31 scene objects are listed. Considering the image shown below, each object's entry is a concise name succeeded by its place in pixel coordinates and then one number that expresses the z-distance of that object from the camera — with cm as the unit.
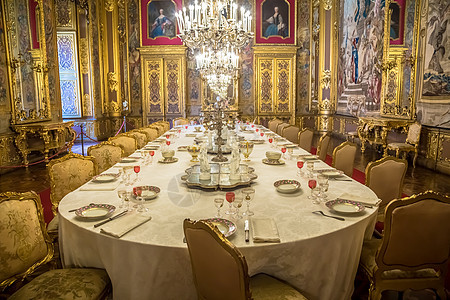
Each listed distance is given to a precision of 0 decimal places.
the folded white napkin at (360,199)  256
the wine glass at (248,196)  233
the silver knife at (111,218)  219
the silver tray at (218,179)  293
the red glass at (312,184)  262
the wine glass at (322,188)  266
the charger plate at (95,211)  230
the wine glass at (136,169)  322
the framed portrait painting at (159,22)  1201
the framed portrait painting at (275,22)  1214
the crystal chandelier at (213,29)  573
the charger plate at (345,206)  237
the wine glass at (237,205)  230
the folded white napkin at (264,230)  194
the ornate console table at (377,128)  797
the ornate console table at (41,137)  784
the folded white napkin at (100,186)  302
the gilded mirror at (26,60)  771
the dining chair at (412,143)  733
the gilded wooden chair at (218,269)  157
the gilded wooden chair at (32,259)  202
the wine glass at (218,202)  222
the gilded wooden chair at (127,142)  536
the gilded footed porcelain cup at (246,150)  414
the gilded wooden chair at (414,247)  212
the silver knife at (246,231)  198
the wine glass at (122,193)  243
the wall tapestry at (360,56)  937
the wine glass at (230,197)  223
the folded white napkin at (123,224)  205
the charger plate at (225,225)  202
